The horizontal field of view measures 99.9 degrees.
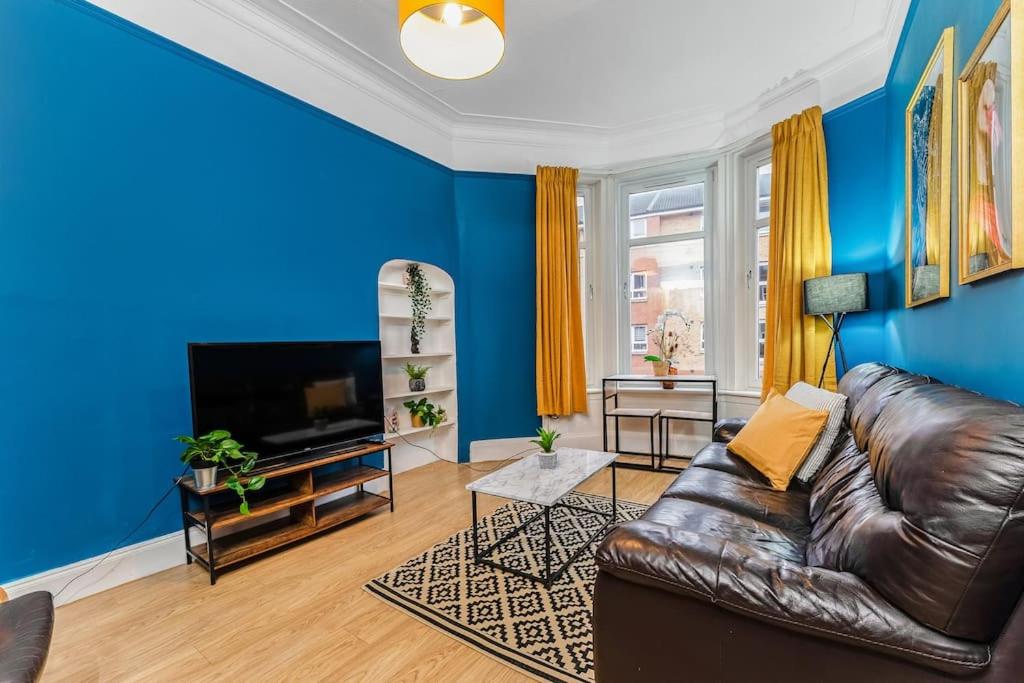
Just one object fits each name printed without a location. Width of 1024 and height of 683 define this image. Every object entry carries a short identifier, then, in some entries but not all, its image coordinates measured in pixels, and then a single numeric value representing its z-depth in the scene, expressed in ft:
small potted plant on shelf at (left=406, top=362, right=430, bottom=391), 11.99
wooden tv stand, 7.25
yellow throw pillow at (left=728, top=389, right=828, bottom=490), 6.79
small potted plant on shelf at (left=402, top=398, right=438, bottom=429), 12.24
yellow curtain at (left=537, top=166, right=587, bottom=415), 13.52
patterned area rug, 5.30
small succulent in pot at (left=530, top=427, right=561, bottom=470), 8.09
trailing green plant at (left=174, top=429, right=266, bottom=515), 6.90
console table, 12.24
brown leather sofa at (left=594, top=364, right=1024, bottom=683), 2.60
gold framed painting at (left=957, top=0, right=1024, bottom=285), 3.58
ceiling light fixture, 5.83
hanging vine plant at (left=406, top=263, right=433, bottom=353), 12.18
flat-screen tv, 7.39
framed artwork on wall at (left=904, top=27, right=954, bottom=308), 5.33
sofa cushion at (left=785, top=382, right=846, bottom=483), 6.67
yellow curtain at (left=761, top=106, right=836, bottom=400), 10.28
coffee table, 6.70
